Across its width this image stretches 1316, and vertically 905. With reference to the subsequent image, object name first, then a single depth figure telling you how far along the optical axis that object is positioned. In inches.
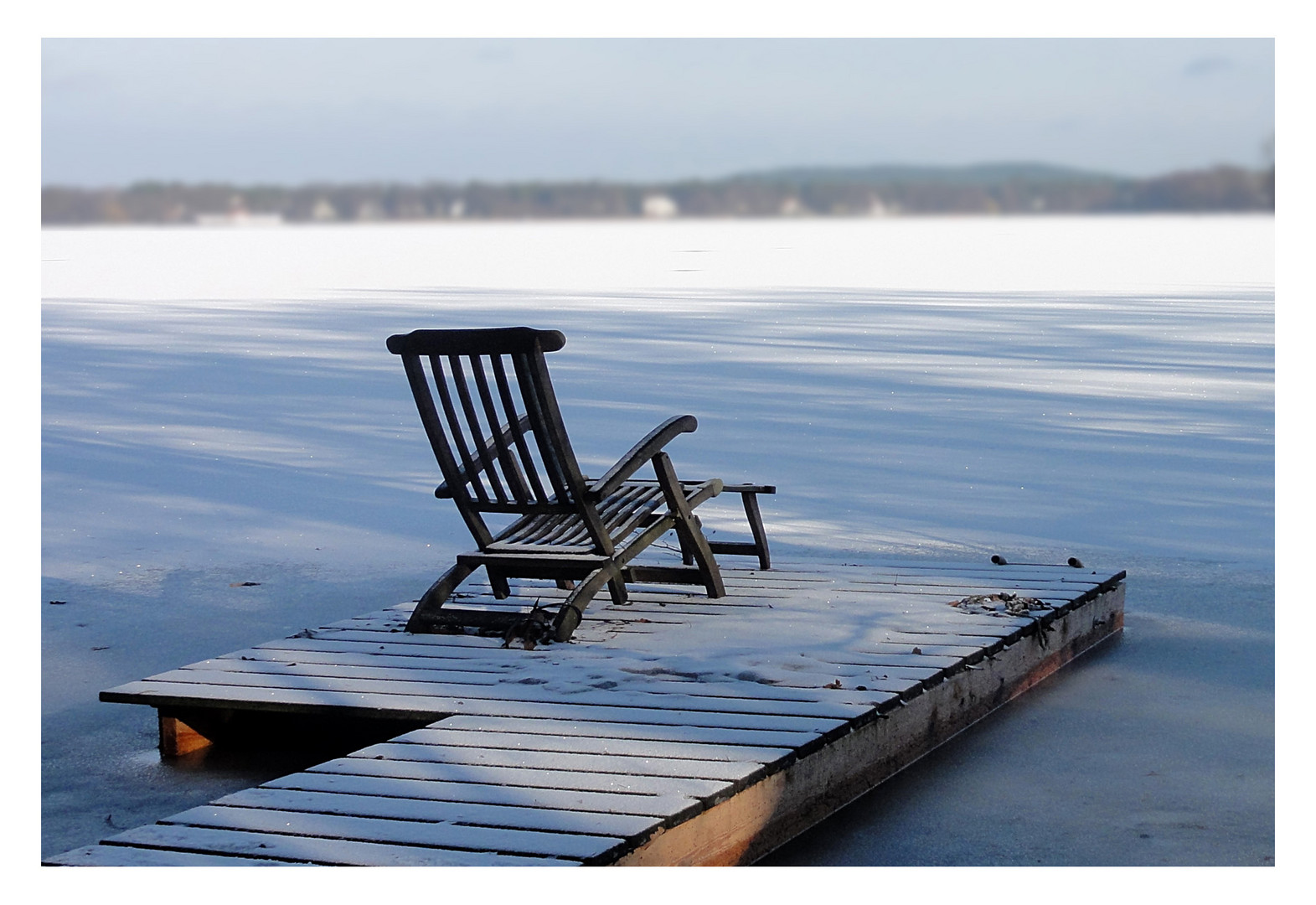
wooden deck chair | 181.0
